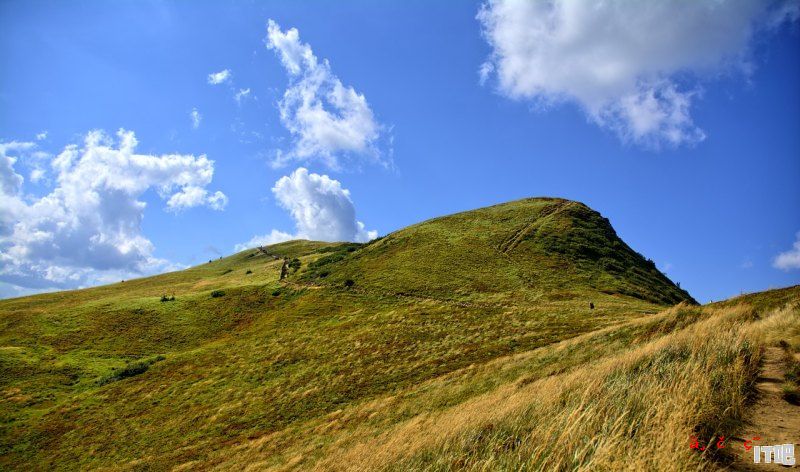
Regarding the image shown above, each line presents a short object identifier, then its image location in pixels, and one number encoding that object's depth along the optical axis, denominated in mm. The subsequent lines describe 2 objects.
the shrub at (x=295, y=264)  89894
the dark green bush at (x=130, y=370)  43719
